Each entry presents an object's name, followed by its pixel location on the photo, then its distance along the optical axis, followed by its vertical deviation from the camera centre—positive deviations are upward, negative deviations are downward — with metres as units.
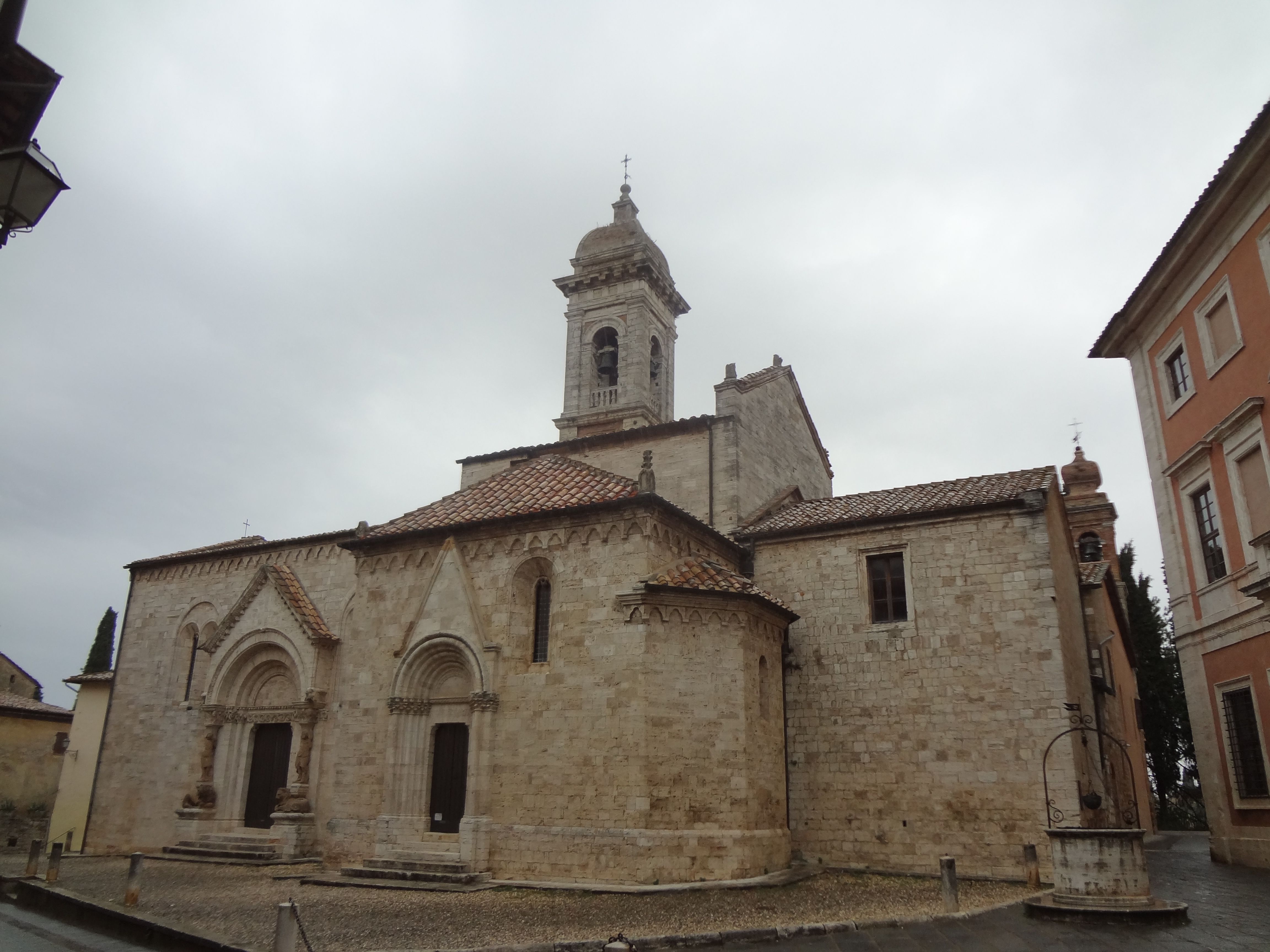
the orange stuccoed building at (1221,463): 15.53 +5.78
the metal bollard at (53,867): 15.41 -1.74
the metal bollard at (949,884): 11.43 -1.44
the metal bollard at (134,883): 12.81 -1.67
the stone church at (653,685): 15.12 +1.56
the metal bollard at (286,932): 8.35 -1.52
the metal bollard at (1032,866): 13.88 -1.49
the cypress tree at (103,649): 39.09 +5.01
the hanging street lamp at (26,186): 5.08 +3.28
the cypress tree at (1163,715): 36.59 +2.21
